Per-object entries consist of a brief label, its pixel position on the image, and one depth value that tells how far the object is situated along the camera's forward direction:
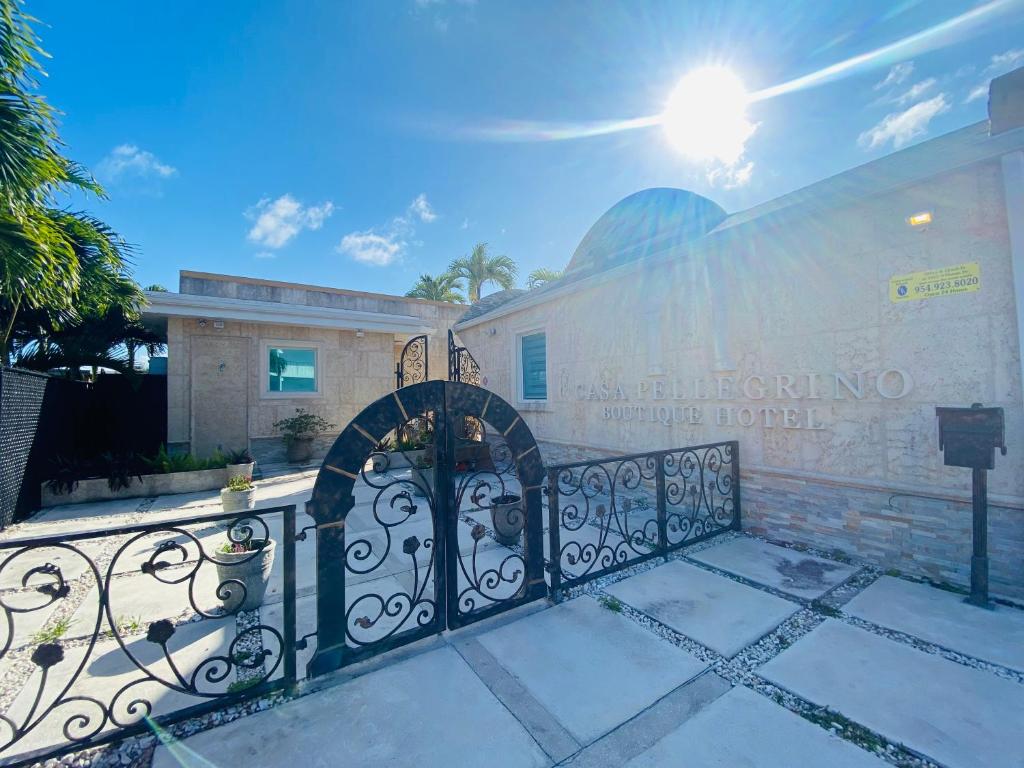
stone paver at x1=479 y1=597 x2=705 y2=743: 2.20
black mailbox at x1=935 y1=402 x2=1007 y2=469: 2.98
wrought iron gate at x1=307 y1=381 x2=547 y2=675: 2.44
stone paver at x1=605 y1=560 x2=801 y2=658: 2.87
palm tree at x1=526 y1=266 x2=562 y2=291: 19.58
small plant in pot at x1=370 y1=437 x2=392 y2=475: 2.75
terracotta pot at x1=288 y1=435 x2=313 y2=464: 9.13
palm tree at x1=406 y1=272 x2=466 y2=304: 20.38
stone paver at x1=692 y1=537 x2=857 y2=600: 3.54
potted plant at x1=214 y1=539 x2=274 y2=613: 3.16
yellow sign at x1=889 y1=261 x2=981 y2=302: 3.33
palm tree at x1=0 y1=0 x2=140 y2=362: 3.89
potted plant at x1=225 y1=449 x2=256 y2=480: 7.34
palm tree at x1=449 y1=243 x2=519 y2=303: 20.12
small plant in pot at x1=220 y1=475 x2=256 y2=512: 4.66
